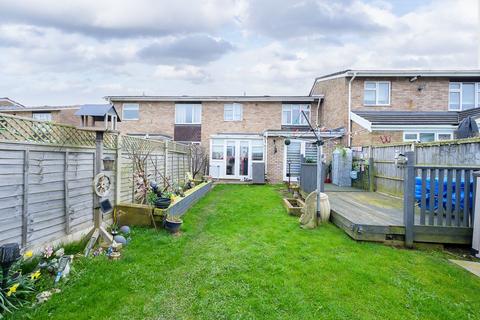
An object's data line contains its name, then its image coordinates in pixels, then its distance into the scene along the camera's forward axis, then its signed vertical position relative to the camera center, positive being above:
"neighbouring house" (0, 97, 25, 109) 24.36 +4.99
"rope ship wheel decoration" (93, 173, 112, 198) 4.37 -0.49
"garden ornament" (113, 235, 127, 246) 4.38 -1.40
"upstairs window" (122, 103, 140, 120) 17.81 +3.18
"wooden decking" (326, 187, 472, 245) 4.36 -1.12
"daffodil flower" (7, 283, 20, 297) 2.54 -1.32
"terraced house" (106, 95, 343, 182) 14.66 +2.30
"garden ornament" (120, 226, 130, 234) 5.00 -1.40
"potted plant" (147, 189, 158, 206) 5.98 -0.97
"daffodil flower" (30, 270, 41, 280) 2.96 -1.39
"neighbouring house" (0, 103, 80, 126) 20.06 +3.37
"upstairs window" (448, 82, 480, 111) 14.78 +3.93
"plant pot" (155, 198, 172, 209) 5.67 -0.99
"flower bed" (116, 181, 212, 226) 5.54 -1.21
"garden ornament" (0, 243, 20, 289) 2.52 -1.00
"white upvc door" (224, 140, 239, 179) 15.32 +0.08
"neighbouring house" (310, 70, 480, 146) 14.28 +3.95
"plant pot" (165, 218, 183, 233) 5.30 -1.38
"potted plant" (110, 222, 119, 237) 4.48 -1.36
